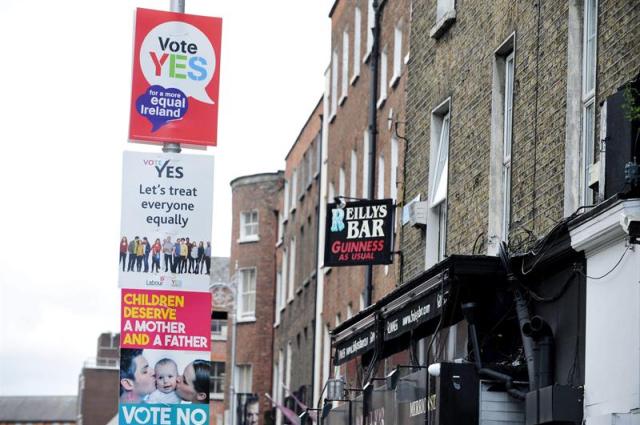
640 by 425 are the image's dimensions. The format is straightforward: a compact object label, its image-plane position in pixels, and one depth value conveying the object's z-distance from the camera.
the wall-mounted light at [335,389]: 24.03
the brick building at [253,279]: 56.34
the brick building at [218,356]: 70.38
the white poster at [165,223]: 18.20
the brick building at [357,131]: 32.34
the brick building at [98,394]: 123.81
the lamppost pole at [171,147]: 18.72
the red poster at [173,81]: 18.67
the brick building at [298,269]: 45.06
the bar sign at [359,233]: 25.95
